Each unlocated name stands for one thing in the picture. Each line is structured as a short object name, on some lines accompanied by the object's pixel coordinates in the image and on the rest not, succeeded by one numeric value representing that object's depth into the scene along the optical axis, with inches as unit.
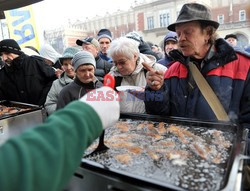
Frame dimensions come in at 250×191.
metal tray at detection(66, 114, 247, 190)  26.6
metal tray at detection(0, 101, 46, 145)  69.9
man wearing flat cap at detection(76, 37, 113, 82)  105.3
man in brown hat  50.4
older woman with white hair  71.1
